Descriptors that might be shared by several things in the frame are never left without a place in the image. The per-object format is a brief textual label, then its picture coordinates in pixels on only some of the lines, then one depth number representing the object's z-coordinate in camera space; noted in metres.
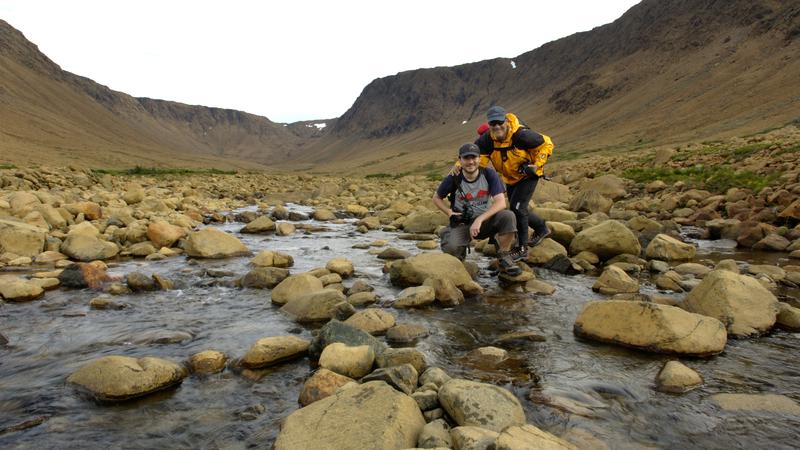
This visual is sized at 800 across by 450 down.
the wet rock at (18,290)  7.11
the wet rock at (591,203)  15.36
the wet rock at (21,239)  9.94
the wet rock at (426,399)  3.90
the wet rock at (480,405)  3.62
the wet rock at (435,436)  3.32
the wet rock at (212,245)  10.77
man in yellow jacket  8.17
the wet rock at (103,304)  6.98
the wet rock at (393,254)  10.71
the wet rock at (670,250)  9.38
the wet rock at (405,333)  5.67
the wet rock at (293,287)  7.27
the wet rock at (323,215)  18.88
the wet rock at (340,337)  5.02
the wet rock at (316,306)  6.43
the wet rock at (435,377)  4.27
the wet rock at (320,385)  4.19
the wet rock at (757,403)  3.91
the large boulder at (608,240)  9.38
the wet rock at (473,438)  3.16
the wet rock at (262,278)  8.30
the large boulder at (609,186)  18.04
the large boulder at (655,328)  5.01
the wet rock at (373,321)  5.89
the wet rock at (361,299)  7.23
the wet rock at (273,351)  4.98
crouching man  8.03
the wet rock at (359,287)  7.75
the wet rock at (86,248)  10.20
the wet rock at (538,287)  7.59
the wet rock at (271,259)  9.83
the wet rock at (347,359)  4.63
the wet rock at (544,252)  9.50
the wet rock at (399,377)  4.17
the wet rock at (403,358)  4.66
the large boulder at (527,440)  2.98
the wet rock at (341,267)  9.04
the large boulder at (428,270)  7.72
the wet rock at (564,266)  8.91
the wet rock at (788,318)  5.61
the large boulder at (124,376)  4.30
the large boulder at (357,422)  3.35
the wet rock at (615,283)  7.37
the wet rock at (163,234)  11.61
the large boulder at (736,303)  5.55
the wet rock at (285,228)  15.00
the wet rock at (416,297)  6.91
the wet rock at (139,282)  7.93
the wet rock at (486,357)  4.94
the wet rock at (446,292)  7.09
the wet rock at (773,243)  9.57
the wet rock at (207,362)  4.90
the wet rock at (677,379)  4.30
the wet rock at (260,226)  15.18
